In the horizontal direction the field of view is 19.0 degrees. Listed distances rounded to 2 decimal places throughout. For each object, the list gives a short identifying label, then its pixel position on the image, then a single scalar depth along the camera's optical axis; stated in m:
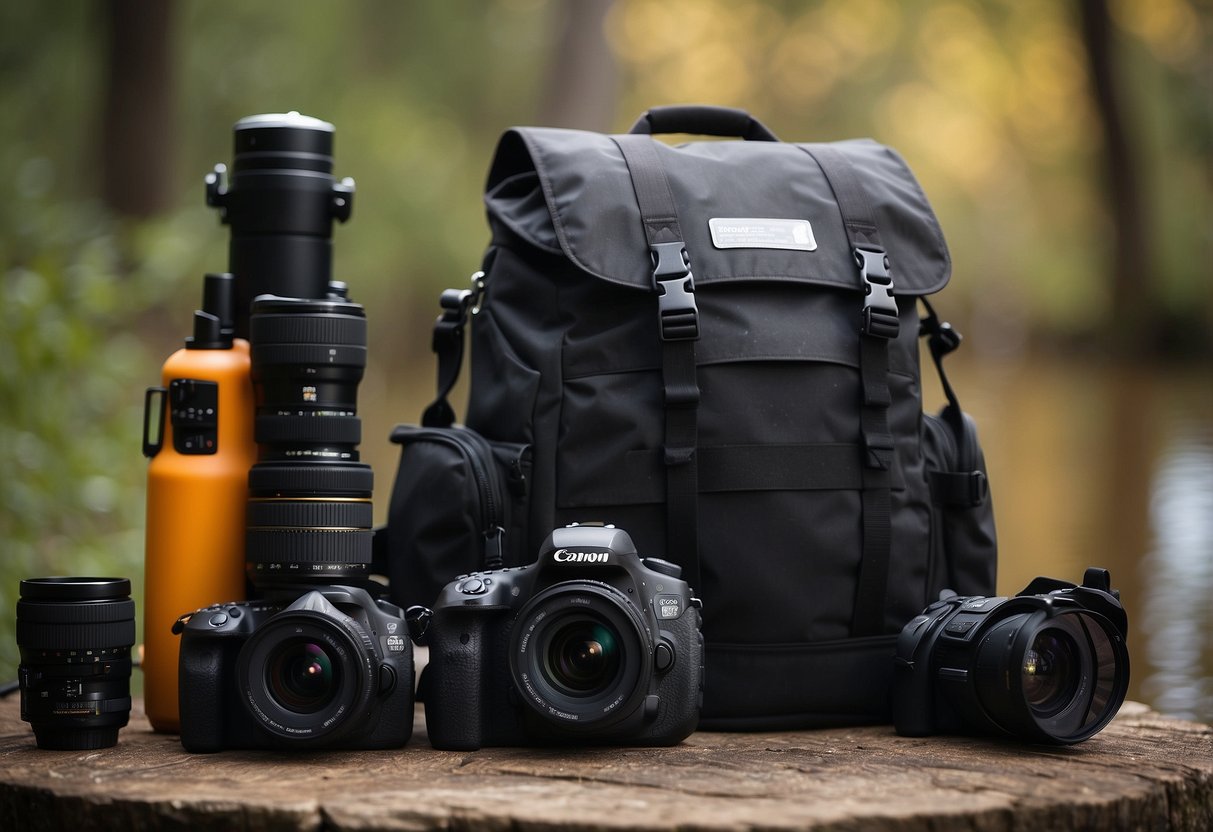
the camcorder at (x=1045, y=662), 1.78
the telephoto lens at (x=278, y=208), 1.91
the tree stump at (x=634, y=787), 1.66
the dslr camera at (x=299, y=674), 1.76
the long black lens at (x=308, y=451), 1.80
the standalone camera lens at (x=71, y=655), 1.79
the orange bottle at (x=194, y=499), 1.86
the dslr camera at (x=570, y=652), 1.75
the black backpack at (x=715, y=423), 1.87
